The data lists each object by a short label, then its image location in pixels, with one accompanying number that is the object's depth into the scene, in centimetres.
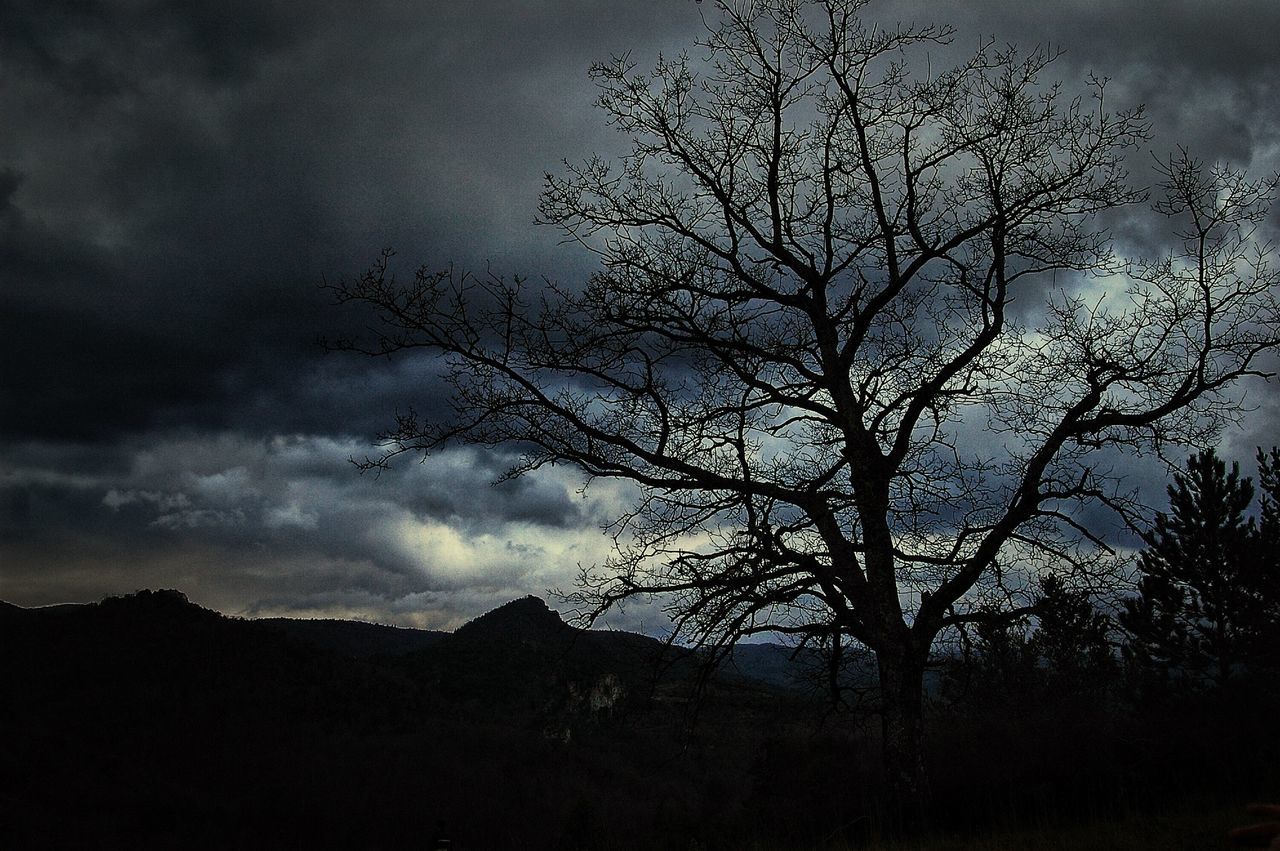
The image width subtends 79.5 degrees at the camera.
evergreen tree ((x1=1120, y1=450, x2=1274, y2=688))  2275
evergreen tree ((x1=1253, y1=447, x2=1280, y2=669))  2100
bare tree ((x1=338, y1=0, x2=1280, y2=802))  1048
